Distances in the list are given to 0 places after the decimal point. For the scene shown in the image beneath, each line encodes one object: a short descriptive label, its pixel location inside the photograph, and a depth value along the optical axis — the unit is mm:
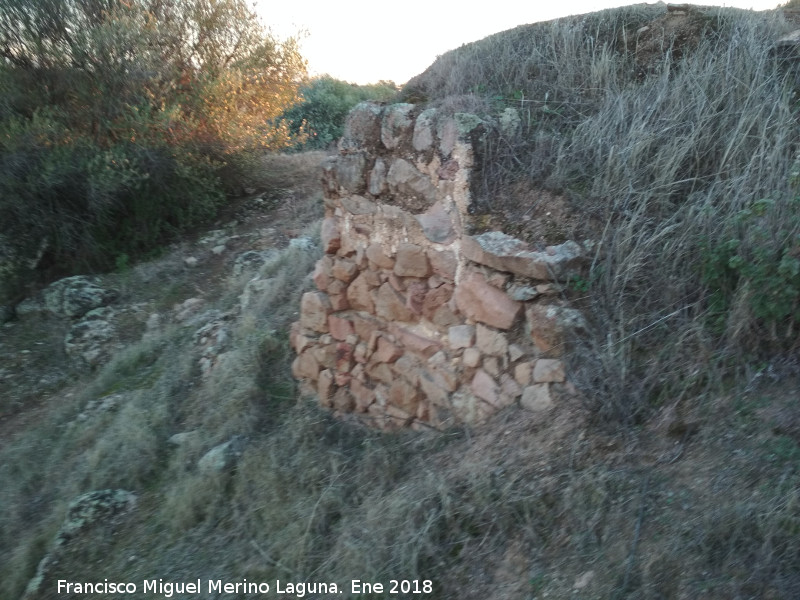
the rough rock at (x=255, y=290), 5418
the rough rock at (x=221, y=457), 3719
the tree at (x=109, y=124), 7852
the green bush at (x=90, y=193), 7766
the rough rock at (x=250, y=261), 6859
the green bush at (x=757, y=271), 2387
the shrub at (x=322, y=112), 13125
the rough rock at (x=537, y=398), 2816
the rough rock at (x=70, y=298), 7145
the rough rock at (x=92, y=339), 6365
